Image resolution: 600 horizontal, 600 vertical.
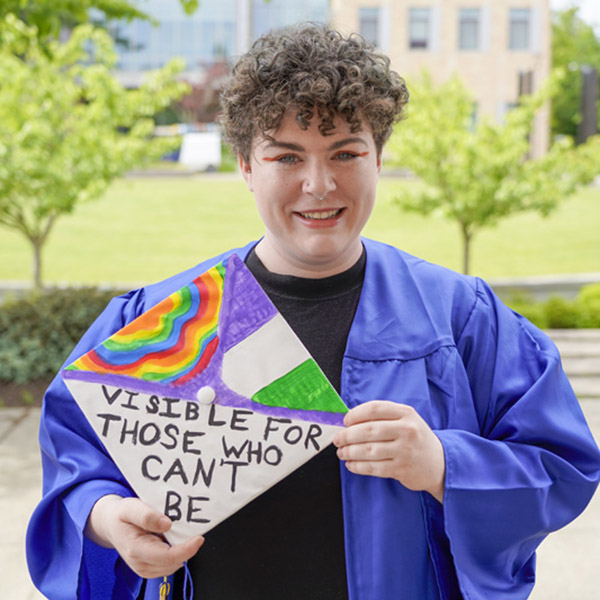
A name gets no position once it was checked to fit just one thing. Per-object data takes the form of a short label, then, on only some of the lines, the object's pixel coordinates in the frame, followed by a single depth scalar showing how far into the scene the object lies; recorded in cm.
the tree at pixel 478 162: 862
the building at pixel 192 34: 5281
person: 147
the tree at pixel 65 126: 733
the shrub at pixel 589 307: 826
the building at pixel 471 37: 3319
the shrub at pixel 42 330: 629
